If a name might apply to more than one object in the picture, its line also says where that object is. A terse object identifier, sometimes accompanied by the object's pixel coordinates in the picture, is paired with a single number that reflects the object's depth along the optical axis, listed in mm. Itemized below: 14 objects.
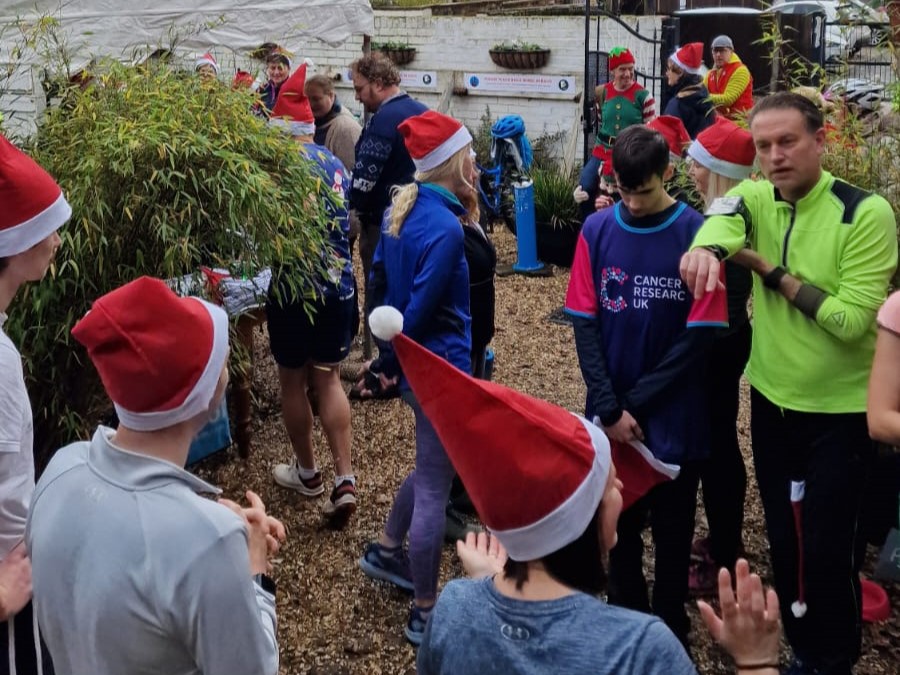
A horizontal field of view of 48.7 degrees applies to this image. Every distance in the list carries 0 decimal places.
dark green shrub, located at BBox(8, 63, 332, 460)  3320
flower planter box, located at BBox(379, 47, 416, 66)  12914
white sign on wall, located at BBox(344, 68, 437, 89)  12883
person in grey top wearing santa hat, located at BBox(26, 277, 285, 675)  1744
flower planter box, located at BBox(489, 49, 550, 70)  11766
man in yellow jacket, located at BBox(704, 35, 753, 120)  8109
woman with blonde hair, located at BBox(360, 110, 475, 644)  3488
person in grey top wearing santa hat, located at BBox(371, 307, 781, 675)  1539
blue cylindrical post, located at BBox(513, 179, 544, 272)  8547
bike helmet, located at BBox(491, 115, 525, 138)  8961
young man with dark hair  3080
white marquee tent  7168
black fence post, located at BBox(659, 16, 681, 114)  11562
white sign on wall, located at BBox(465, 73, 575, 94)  11680
